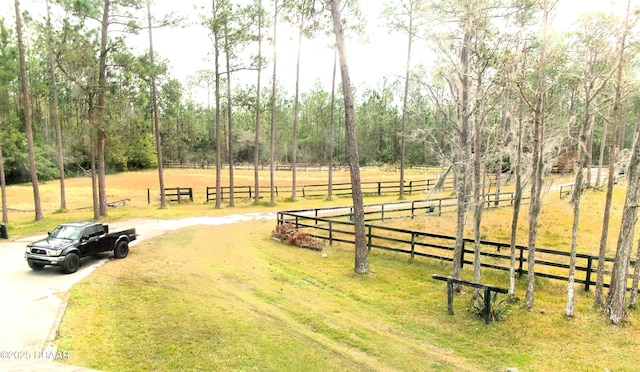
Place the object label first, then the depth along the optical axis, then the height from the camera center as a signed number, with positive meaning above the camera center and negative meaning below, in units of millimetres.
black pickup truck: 11141 -3155
